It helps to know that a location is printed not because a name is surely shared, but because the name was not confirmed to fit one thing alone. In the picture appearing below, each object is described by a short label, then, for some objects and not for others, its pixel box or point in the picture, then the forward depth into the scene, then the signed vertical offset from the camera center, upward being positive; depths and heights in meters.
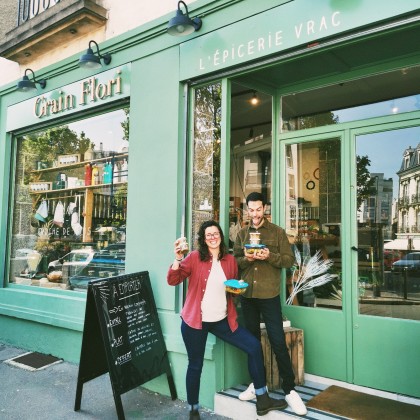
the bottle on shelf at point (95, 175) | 6.14 +0.85
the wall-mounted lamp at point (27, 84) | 6.19 +2.23
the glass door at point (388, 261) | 3.79 -0.26
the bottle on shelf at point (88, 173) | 6.28 +0.89
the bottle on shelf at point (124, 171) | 5.49 +0.82
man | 3.60 -0.46
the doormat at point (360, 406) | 3.38 -1.49
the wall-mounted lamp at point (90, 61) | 5.07 +2.12
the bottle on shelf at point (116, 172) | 5.68 +0.83
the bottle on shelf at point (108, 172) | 5.87 +0.85
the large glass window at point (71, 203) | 5.68 +0.43
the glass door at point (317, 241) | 4.18 -0.08
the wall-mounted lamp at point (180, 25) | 4.00 +2.03
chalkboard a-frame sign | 3.70 -1.02
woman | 3.51 -0.68
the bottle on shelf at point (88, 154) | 6.27 +1.19
